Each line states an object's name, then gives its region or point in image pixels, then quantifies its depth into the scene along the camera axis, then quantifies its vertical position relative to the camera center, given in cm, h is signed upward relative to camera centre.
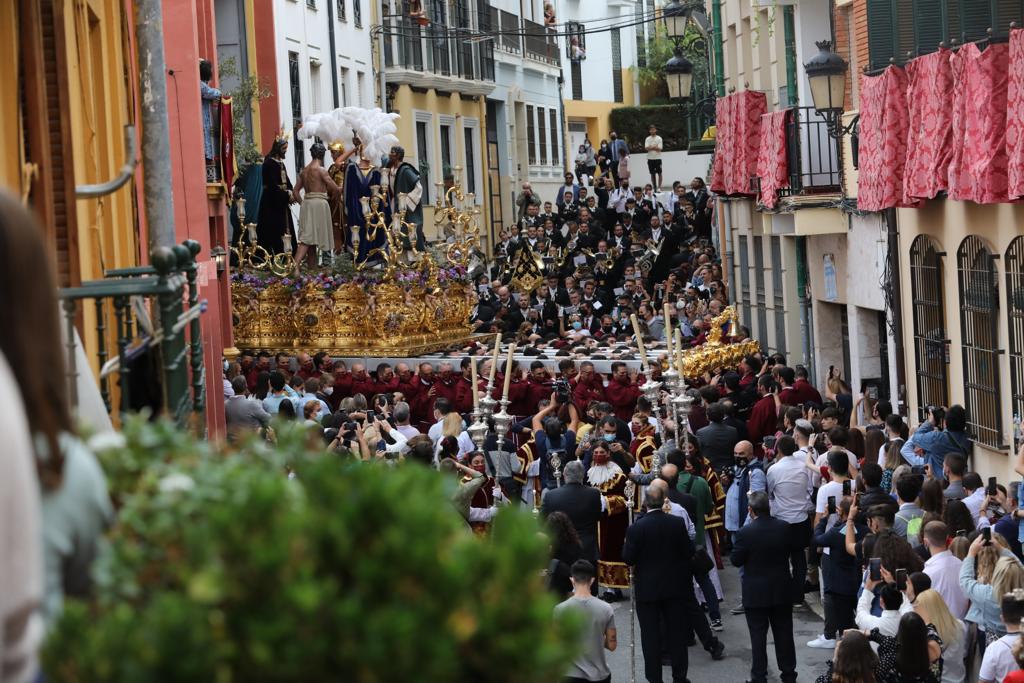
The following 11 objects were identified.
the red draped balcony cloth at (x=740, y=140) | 2941 +132
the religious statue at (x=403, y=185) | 2800 +85
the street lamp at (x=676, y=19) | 3331 +372
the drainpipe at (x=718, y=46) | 3562 +342
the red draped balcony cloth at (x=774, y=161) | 2580 +83
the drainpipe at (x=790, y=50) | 2802 +257
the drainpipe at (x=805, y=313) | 2795 -143
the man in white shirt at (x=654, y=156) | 5266 +205
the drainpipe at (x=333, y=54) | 3988 +409
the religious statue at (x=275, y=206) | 2759 +63
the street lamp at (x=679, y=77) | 3114 +250
